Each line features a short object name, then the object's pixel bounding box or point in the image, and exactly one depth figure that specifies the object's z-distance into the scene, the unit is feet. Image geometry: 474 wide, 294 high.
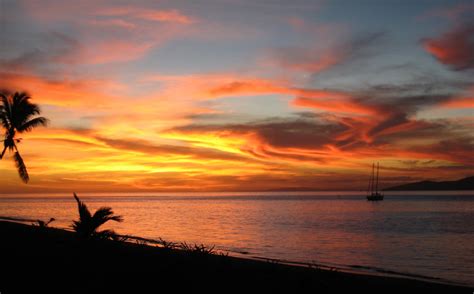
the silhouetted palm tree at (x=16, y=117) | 113.60
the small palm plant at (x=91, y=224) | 52.09
